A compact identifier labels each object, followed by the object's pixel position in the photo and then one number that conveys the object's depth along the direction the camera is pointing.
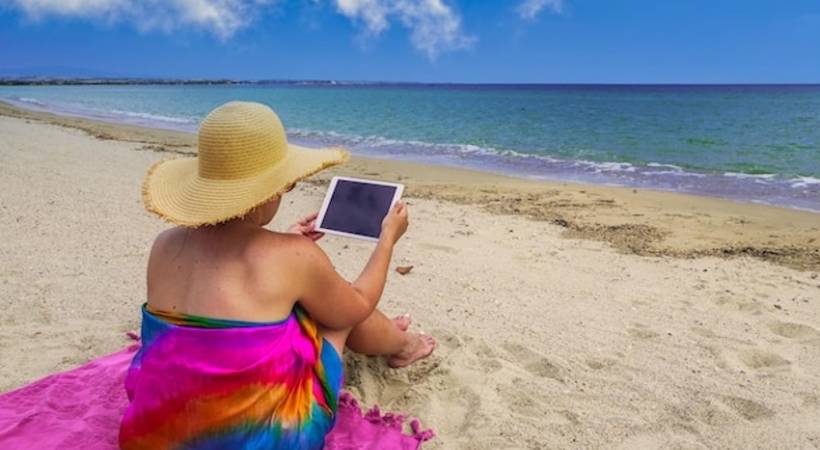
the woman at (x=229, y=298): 1.95
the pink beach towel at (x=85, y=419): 2.53
